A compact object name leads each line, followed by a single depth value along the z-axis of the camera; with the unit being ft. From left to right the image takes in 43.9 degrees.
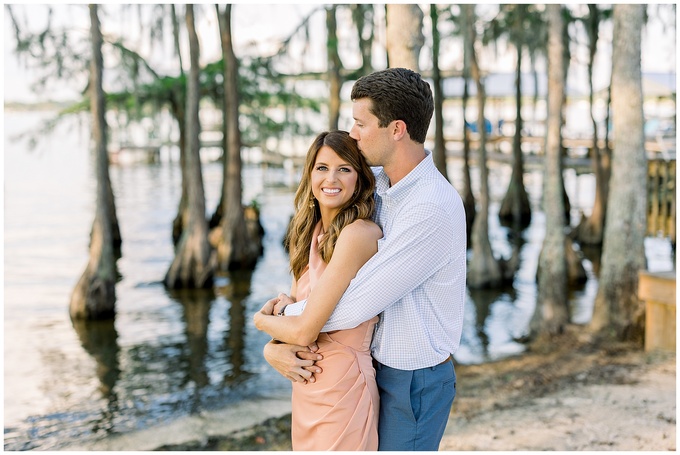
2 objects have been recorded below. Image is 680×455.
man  7.81
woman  8.02
